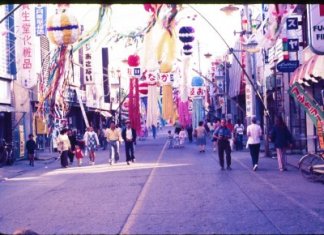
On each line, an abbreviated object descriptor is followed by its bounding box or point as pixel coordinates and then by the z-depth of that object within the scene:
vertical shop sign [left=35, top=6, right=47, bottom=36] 24.05
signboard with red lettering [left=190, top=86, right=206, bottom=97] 35.00
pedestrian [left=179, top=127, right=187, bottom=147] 31.76
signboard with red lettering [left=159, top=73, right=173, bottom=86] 19.15
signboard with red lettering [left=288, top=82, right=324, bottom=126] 14.89
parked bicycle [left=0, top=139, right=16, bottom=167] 23.19
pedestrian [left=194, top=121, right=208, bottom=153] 26.47
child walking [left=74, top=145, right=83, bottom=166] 21.62
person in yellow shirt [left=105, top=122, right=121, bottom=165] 20.71
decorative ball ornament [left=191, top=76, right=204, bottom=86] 32.57
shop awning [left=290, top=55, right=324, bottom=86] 17.55
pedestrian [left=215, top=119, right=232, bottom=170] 16.97
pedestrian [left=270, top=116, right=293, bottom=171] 15.99
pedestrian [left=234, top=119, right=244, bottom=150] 26.83
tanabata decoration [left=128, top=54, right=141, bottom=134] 14.46
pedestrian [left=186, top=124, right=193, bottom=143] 38.66
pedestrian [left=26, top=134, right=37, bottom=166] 22.59
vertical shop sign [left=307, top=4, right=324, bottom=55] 10.59
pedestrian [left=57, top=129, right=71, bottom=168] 21.06
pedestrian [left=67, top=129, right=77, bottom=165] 23.14
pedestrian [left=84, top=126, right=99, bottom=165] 21.81
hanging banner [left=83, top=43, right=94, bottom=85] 31.68
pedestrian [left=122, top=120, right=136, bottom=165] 20.38
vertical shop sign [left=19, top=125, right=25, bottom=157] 24.71
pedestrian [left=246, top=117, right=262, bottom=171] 16.55
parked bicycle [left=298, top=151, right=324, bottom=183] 13.00
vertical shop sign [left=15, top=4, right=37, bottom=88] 24.00
